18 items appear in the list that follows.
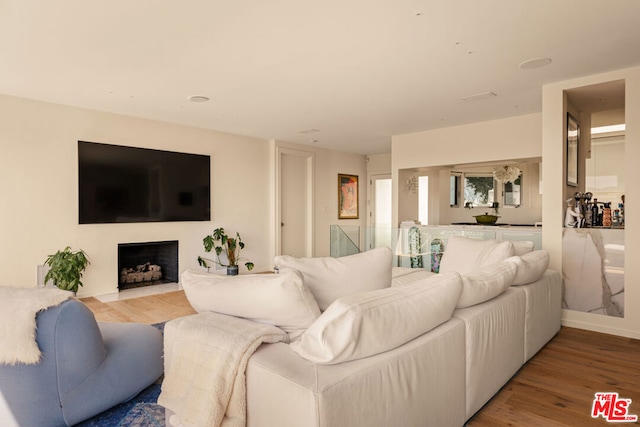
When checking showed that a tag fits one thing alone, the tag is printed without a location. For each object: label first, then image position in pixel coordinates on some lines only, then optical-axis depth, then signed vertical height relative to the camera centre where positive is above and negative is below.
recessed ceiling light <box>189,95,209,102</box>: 4.36 +1.31
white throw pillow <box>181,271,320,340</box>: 1.51 -0.37
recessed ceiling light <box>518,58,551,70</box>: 3.33 +1.30
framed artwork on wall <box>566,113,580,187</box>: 4.14 +0.66
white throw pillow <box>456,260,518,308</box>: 2.02 -0.42
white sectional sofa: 1.25 -0.55
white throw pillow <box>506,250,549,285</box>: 2.66 -0.43
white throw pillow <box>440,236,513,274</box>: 3.20 -0.40
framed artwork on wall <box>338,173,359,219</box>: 8.46 +0.30
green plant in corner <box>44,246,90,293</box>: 4.10 -0.63
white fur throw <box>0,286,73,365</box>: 1.64 -0.49
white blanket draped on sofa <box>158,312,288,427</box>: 1.34 -0.59
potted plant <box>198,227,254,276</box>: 6.05 -0.60
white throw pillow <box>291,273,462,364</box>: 1.30 -0.42
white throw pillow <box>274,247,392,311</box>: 1.79 -0.31
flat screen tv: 4.91 +0.38
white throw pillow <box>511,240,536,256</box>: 3.56 -0.37
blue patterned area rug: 2.03 -1.13
